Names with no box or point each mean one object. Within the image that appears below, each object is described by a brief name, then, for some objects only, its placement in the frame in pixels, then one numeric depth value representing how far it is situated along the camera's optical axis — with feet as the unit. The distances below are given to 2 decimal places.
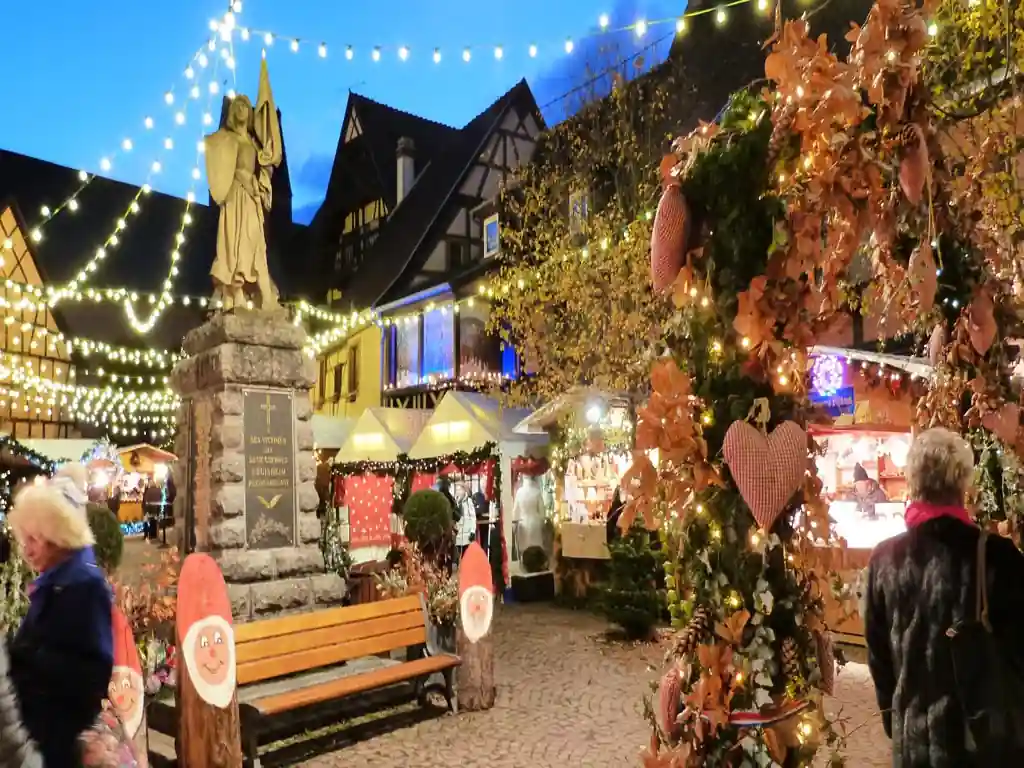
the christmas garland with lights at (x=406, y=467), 44.32
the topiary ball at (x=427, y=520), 37.04
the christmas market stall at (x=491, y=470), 44.34
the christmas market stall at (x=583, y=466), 40.52
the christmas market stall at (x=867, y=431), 30.68
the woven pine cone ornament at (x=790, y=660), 9.47
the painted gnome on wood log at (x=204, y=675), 16.67
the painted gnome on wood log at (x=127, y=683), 14.21
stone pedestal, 25.66
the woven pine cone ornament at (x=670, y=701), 9.75
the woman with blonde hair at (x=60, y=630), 9.54
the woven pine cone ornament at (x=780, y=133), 9.57
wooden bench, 18.84
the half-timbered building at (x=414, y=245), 70.18
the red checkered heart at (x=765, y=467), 9.13
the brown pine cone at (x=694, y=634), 9.65
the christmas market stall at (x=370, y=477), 54.70
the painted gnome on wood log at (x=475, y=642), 22.66
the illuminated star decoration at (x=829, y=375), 36.58
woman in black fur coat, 8.66
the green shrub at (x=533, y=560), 44.96
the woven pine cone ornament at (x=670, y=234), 9.87
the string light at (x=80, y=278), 34.91
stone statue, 28.19
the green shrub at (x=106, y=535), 20.98
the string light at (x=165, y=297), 36.35
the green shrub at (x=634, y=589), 31.55
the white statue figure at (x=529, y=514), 47.03
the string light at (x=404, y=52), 27.37
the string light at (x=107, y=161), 32.60
